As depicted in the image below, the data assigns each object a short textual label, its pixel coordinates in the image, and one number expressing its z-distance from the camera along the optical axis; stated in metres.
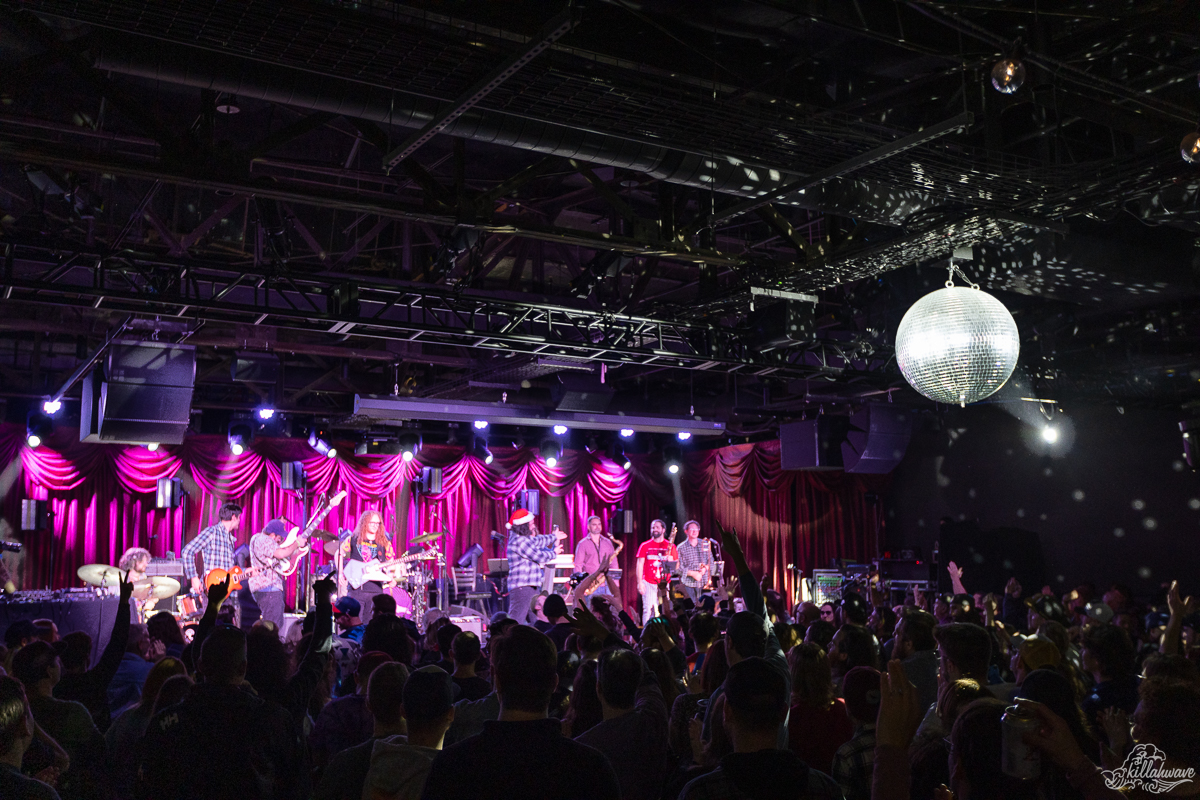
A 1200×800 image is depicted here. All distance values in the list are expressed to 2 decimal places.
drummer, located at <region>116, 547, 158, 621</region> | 11.14
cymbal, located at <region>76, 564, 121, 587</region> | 11.67
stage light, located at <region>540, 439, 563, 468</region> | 16.81
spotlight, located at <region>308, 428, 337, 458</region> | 14.94
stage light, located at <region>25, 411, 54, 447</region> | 12.64
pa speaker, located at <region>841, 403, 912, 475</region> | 13.84
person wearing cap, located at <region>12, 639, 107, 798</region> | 3.17
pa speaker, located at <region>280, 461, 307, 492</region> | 15.09
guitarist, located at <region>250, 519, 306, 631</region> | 11.48
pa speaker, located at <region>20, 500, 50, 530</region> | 13.11
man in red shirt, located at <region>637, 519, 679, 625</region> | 13.93
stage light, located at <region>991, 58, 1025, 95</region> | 3.99
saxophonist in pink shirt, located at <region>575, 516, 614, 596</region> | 12.86
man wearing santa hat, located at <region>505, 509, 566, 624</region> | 12.65
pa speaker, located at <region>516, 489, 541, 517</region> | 16.66
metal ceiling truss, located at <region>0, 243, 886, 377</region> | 7.45
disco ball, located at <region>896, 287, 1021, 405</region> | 4.70
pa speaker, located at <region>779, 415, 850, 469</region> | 14.06
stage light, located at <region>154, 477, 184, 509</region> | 14.02
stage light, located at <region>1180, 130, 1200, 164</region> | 4.29
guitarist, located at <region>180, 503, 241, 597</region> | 12.09
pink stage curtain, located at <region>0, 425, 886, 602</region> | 13.62
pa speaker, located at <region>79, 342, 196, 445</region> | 9.84
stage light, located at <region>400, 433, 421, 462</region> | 15.09
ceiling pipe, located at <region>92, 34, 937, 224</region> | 4.78
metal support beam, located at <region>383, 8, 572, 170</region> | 3.81
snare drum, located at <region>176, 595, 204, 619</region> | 12.08
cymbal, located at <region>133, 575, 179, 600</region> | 11.22
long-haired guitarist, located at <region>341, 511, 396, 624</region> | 12.39
